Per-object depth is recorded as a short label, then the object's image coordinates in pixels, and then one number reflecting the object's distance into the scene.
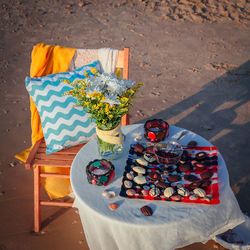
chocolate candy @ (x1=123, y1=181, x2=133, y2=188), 1.76
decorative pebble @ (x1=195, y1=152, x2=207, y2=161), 1.93
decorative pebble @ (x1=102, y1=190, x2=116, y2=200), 1.71
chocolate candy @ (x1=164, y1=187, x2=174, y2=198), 1.68
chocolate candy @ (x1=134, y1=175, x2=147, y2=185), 1.79
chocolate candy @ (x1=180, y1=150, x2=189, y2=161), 1.96
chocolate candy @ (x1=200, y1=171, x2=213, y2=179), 1.79
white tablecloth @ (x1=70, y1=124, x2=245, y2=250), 1.59
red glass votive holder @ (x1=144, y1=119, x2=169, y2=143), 2.12
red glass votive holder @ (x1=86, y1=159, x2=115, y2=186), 1.78
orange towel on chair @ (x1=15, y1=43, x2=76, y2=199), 2.69
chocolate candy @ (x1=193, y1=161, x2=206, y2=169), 1.88
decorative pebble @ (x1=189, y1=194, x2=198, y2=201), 1.65
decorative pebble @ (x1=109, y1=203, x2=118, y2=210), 1.64
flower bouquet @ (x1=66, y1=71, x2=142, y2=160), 1.68
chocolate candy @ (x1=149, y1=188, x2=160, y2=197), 1.69
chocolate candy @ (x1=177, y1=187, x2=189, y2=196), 1.68
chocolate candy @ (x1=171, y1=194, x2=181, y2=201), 1.67
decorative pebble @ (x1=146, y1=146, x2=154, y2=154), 2.06
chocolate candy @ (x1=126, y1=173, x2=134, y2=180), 1.82
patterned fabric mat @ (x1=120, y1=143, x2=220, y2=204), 1.69
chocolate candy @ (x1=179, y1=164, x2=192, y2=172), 1.86
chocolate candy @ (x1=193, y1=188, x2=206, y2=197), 1.66
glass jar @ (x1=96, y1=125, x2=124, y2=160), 1.87
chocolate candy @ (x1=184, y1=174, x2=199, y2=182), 1.78
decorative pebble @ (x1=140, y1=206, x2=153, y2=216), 1.60
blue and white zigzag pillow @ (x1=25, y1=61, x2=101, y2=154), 2.43
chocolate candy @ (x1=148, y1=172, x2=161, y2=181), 1.81
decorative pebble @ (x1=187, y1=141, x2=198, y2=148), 2.09
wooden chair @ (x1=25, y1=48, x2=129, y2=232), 2.36
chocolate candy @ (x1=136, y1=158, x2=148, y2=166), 1.93
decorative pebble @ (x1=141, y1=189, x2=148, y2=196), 1.71
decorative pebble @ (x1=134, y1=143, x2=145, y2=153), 2.04
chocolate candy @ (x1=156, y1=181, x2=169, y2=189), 1.74
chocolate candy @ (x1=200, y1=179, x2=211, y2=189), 1.74
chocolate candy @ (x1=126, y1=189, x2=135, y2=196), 1.71
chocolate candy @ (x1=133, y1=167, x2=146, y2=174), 1.86
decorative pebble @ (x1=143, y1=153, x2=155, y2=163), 1.96
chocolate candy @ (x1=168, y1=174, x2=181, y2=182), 1.78
